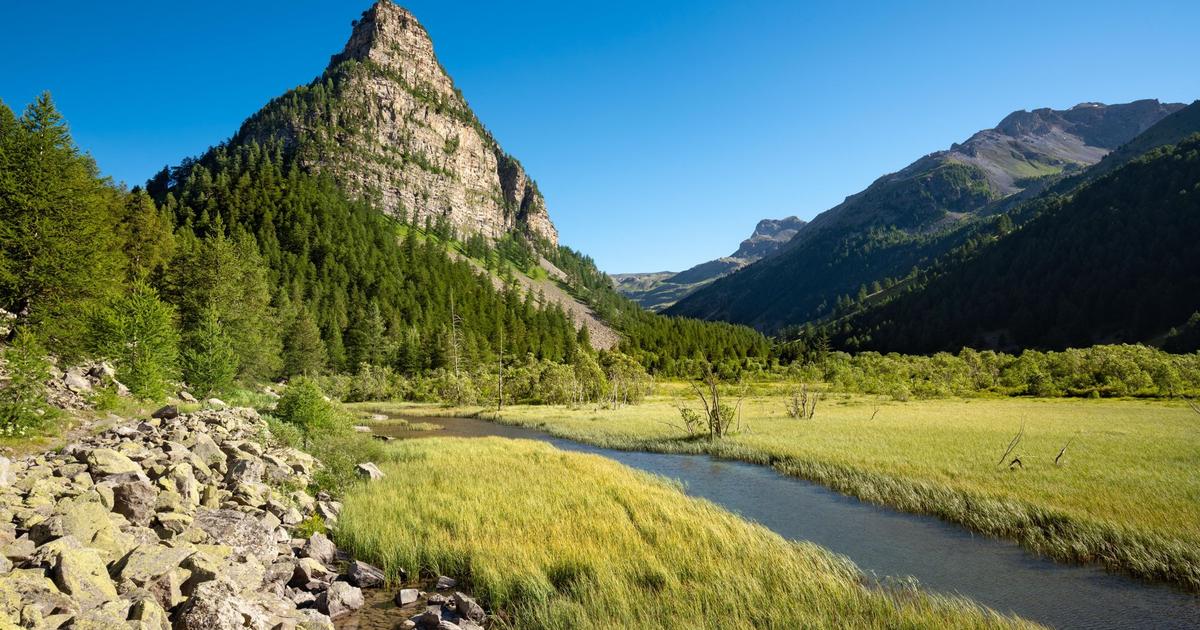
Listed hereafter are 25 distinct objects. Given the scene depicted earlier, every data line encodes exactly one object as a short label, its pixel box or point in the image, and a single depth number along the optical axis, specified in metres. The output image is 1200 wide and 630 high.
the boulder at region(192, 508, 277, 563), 12.98
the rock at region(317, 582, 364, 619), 11.89
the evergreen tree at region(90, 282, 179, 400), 28.02
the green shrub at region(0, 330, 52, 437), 16.17
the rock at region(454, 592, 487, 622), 11.59
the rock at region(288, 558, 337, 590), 12.92
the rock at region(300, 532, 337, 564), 14.58
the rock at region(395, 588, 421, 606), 12.74
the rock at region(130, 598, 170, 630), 7.71
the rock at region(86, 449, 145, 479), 13.12
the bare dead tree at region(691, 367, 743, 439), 40.56
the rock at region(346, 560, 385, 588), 13.84
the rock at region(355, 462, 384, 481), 24.22
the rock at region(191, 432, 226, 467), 17.78
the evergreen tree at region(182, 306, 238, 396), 38.66
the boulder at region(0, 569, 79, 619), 6.99
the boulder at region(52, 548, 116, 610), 7.92
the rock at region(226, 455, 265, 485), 17.00
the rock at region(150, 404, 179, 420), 22.34
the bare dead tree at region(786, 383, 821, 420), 51.41
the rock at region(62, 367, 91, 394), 23.32
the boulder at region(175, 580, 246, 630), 8.45
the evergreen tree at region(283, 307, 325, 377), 91.50
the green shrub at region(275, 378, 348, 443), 31.62
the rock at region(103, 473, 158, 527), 11.98
